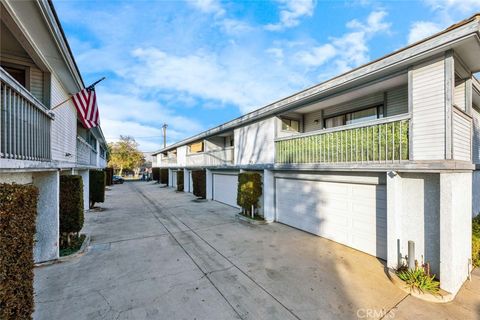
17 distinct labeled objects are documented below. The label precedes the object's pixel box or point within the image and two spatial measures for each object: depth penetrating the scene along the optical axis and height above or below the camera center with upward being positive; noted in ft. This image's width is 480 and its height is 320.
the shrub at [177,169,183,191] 69.56 -6.47
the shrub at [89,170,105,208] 38.72 -4.54
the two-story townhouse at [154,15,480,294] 14.23 +0.40
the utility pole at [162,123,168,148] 145.95 +21.77
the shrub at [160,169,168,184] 92.82 -6.42
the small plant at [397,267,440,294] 13.65 -8.21
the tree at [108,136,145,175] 133.18 +4.71
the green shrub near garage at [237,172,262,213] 31.22 -4.30
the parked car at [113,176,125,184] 102.78 -8.97
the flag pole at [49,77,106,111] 20.31 +7.77
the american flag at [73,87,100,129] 20.15 +5.64
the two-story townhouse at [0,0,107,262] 10.30 +3.64
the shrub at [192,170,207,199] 52.12 -5.63
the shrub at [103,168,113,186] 83.65 -5.94
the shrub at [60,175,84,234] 20.15 -4.28
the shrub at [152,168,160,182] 109.50 -6.66
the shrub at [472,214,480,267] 17.17 -7.08
